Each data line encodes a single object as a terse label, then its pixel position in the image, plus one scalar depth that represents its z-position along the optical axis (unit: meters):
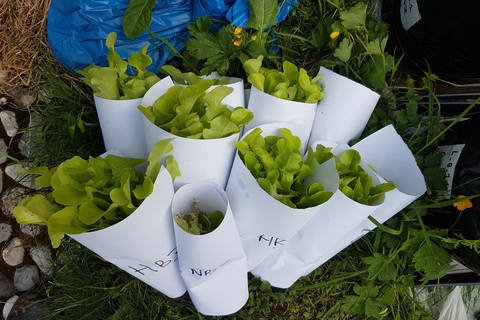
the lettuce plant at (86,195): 0.65
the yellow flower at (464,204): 0.76
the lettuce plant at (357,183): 0.72
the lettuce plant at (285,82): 0.79
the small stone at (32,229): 1.23
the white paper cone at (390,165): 0.79
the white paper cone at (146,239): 0.67
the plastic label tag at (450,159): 0.83
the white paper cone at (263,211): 0.70
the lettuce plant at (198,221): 0.72
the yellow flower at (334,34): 0.91
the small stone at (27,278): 1.24
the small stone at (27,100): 1.25
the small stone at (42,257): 1.21
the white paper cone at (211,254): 0.71
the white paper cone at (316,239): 0.73
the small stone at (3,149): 1.26
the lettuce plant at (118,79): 0.76
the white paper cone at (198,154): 0.71
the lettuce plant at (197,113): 0.71
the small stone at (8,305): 1.22
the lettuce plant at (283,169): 0.69
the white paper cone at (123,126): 0.79
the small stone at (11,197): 1.24
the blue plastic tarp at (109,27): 0.97
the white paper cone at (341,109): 0.82
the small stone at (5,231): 1.25
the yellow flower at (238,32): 0.88
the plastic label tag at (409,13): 0.86
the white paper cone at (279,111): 0.79
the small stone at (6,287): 1.24
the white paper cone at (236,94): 0.81
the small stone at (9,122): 1.25
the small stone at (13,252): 1.24
